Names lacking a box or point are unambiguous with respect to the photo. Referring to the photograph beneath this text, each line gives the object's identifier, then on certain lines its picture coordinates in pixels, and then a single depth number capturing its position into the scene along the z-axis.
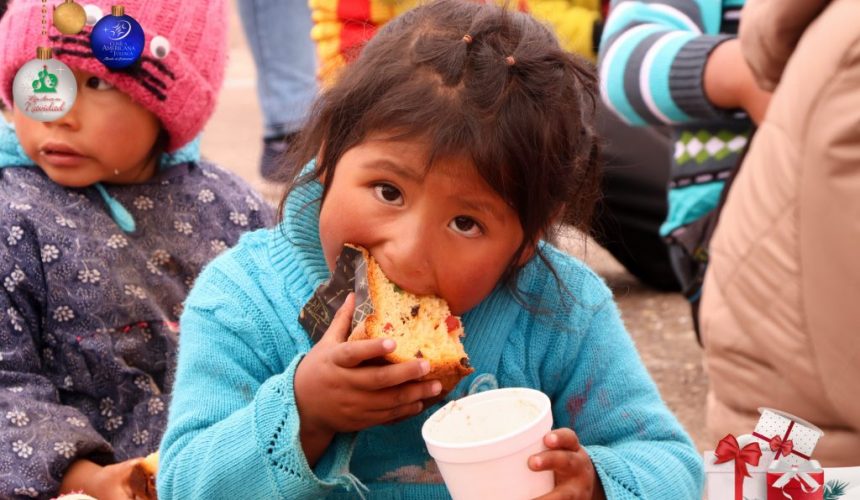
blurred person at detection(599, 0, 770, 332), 3.15
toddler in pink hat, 2.25
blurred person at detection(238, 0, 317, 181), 5.68
